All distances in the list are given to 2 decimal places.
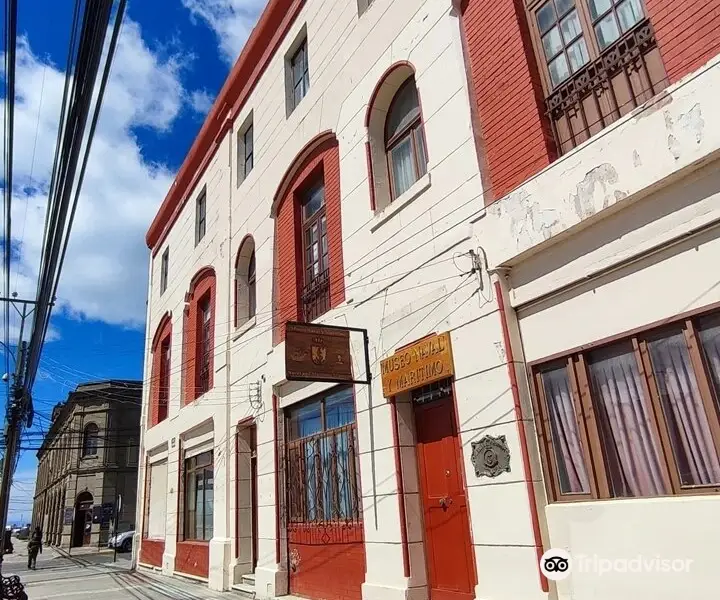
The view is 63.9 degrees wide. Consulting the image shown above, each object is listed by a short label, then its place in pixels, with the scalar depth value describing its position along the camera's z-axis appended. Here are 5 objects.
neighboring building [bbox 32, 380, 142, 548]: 35.91
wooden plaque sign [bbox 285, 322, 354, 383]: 7.50
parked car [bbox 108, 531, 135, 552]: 29.64
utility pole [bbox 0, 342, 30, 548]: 12.52
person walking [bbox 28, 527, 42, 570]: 22.55
